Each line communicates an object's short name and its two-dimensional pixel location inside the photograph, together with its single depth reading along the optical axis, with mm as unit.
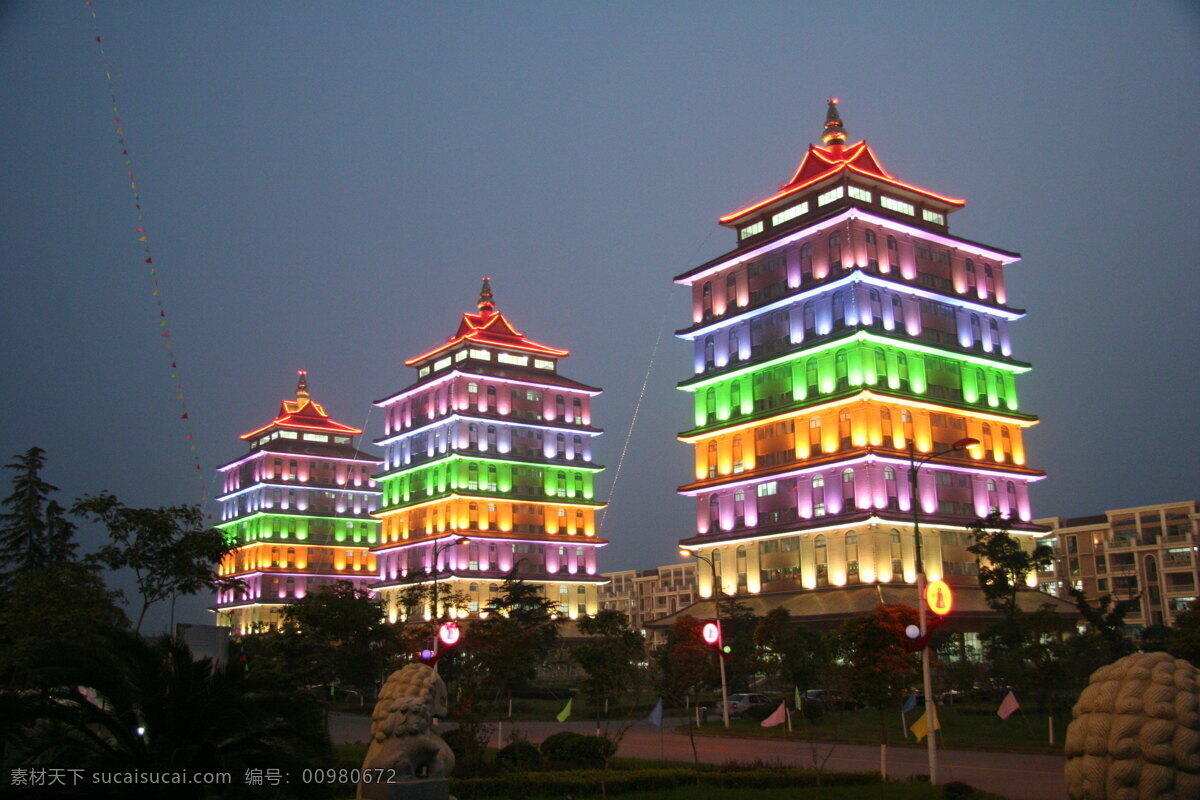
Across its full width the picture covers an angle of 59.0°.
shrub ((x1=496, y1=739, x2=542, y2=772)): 24484
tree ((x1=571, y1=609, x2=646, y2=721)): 37719
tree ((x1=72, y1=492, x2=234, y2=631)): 29750
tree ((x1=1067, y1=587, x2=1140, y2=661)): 45719
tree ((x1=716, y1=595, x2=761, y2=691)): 51928
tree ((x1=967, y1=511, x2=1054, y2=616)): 52219
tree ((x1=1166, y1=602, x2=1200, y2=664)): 35219
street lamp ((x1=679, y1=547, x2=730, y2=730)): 41562
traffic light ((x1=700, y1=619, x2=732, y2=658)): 38094
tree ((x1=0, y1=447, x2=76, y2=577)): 46812
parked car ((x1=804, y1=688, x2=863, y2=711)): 43188
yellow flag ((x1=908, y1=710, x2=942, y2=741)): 24312
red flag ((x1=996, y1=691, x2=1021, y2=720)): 27094
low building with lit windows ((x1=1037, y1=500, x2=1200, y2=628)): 90375
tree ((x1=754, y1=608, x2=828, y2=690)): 47812
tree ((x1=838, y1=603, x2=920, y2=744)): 30203
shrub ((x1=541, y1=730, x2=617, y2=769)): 25891
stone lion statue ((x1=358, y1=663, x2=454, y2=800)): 16047
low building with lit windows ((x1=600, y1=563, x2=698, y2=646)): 144125
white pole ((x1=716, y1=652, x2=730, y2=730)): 42500
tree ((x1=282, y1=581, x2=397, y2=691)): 43825
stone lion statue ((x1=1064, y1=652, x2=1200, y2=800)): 11836
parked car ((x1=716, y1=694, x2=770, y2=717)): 46812
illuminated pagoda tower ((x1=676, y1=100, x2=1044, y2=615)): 57938
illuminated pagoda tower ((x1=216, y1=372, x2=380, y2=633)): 108938
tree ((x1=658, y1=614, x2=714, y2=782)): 50031
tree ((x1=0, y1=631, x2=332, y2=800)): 13219
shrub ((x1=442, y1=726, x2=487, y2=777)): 23562
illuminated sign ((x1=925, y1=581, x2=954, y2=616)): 21484
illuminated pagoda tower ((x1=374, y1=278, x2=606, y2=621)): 86125
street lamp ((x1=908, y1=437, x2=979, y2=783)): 22859
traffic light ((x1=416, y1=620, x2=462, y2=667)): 31312
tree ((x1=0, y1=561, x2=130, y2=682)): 25734
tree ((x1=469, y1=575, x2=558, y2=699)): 45875
